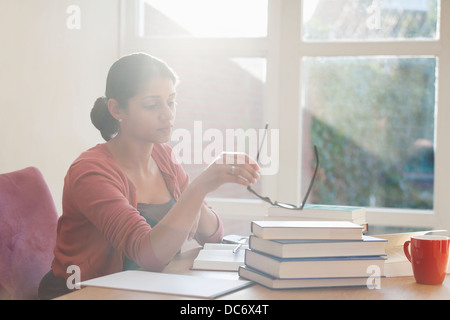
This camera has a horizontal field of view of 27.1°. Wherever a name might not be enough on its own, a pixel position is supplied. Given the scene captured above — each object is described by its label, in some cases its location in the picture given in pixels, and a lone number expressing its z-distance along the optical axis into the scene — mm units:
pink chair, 2013
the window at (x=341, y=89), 3053
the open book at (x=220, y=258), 1871
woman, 1869
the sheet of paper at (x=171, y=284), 1659
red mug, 1742
